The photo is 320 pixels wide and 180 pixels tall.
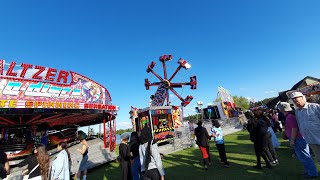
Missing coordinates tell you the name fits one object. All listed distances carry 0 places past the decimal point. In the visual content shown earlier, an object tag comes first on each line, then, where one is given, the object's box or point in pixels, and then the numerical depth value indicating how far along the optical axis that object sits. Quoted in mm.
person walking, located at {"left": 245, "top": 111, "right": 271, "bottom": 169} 6387
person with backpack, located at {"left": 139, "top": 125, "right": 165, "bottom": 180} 3975
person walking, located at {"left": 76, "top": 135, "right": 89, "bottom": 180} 6869
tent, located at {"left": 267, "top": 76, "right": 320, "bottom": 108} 36688
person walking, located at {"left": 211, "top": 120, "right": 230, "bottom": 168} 7344
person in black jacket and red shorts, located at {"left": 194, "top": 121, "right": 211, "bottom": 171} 7258
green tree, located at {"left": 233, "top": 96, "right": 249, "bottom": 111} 80319
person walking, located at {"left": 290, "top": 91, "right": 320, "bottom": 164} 3977
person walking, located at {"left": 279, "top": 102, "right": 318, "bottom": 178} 4911
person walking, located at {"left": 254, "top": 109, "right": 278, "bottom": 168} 6301
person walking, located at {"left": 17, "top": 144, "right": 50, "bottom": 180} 4637
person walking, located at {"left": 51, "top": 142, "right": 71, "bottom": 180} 4555
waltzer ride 8938
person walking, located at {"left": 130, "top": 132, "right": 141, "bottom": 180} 5199
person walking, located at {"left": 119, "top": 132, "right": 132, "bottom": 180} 5355
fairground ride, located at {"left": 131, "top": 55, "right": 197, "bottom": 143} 14773
